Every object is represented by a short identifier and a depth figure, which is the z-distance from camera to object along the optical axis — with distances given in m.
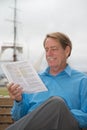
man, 2.69
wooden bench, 3.86
